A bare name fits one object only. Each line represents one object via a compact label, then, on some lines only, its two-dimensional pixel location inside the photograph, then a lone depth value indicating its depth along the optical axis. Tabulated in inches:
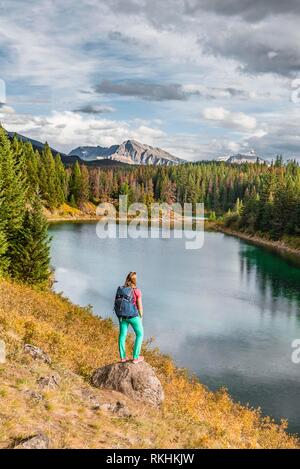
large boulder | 580.1
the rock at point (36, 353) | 634.8
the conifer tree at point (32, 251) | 1495.4
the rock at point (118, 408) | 519.7
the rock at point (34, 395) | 508.2
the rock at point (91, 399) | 525.7
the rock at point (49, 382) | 545.0
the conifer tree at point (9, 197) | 1561.5
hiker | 600.1
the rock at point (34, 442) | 398.0
